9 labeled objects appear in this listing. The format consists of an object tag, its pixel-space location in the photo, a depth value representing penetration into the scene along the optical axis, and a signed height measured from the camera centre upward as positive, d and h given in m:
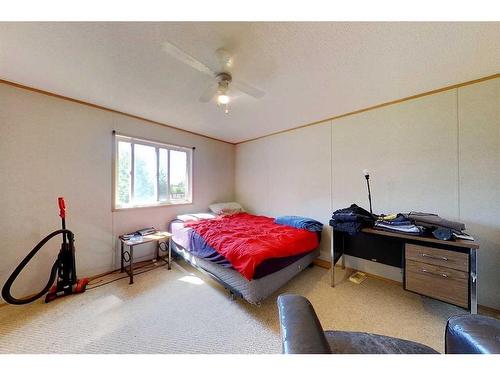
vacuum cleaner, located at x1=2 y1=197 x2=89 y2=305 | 1.95 -0.93
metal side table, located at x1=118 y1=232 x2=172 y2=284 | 2.34 -0.75
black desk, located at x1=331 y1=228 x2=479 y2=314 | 1.45 -0.67
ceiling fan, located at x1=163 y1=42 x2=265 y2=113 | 1.41 +0.98
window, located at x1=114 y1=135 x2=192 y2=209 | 2.80 +0.27
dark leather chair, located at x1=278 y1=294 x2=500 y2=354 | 0.67 -0.67
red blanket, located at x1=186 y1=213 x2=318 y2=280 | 1.75 -0.61
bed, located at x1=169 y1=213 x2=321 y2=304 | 1.72 -0.72
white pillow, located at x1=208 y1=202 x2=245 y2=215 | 3.74 -0.42
